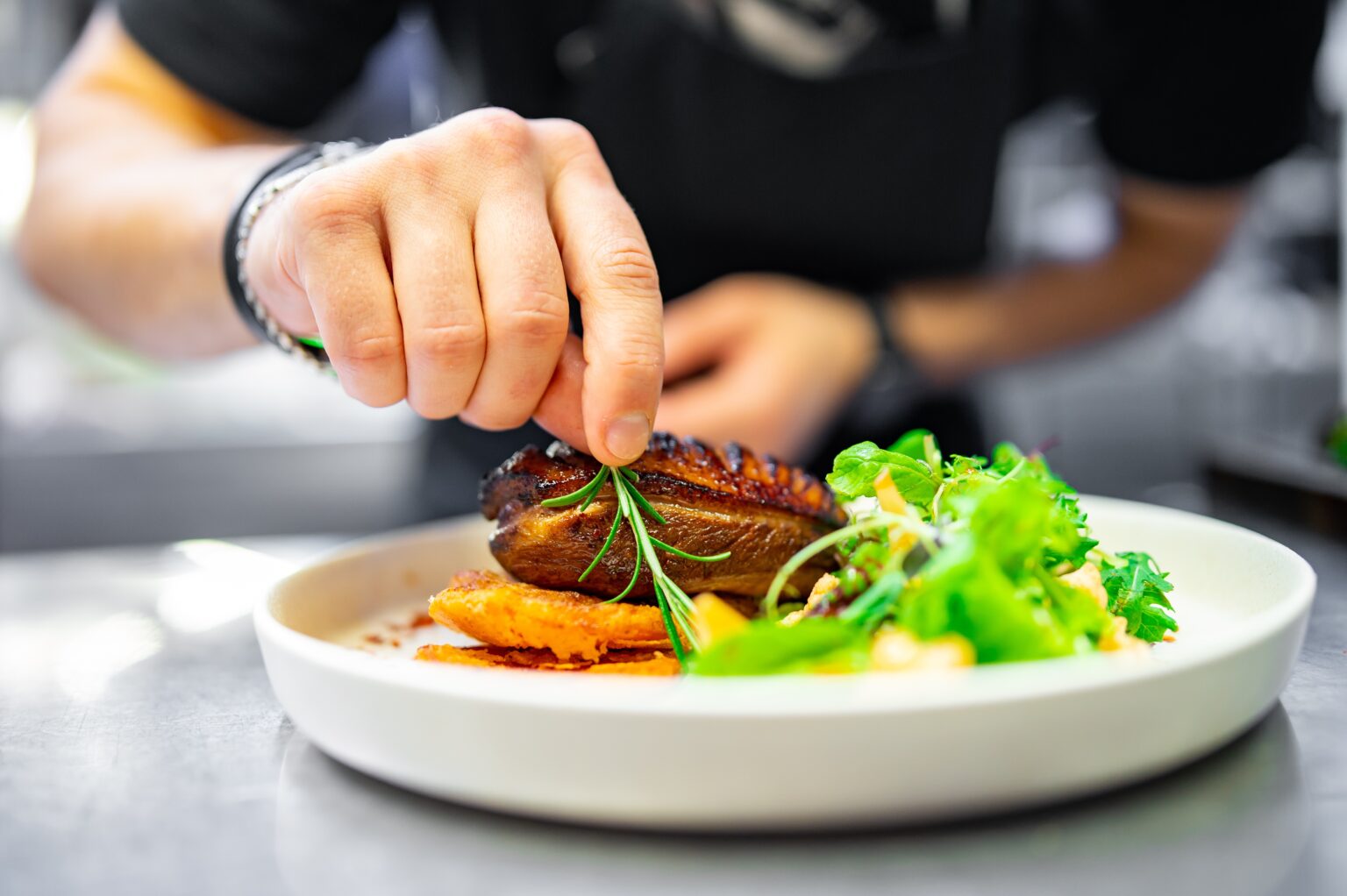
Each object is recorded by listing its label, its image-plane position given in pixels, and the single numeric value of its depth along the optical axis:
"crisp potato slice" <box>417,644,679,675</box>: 0.46
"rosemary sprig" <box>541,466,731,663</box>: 0.46
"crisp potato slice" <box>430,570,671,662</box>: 0.46
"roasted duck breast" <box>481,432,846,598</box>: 0.48
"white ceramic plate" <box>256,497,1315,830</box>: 0.36
